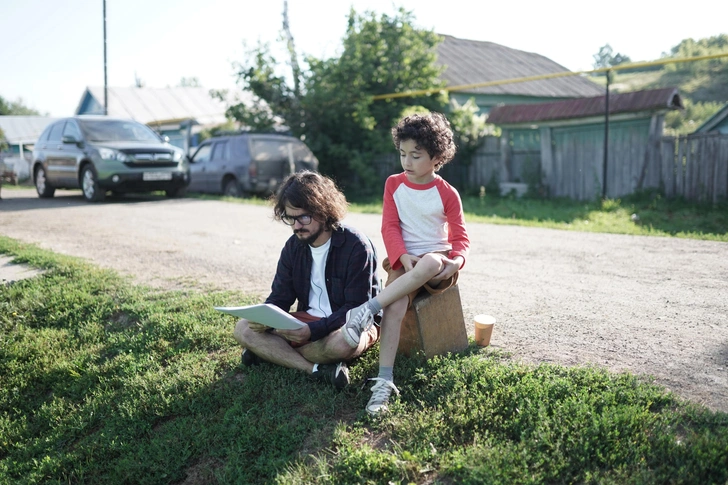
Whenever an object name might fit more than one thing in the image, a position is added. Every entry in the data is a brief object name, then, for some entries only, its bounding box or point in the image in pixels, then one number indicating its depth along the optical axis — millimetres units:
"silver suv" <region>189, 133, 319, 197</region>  14320
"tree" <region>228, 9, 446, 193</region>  16766
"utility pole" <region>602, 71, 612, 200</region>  11984
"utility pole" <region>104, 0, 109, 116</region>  25731
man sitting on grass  3705
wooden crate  3664
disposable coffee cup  3893
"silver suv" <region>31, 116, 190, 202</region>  12500
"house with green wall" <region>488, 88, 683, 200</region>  12062
